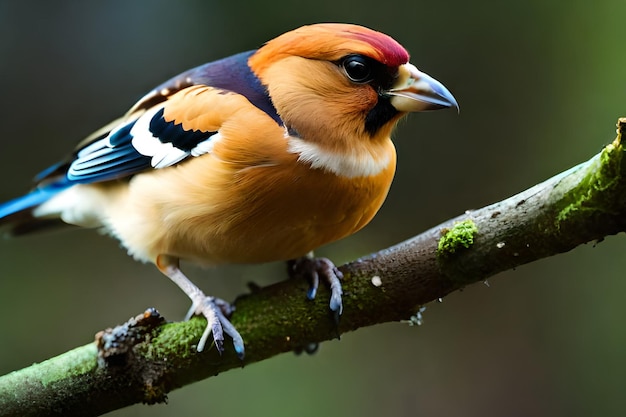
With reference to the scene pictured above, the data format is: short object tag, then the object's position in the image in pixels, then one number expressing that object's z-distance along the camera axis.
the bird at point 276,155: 1.87
